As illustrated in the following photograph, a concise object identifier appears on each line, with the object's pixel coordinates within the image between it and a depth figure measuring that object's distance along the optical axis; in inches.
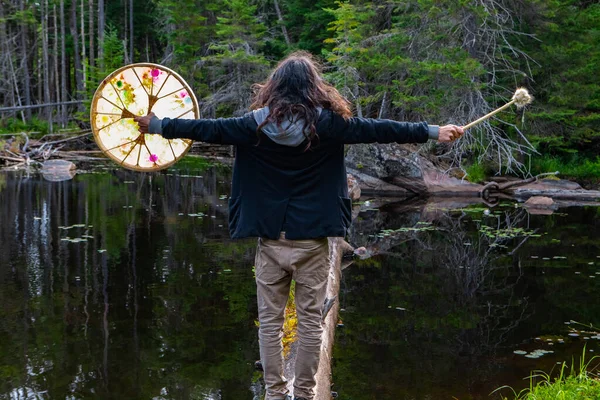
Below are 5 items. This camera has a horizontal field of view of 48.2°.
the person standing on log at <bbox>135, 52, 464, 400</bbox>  128.2
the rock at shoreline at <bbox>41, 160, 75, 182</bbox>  714.4
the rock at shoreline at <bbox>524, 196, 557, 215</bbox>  595.2
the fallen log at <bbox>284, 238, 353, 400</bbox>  182.9
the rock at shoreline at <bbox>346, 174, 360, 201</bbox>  612.1
